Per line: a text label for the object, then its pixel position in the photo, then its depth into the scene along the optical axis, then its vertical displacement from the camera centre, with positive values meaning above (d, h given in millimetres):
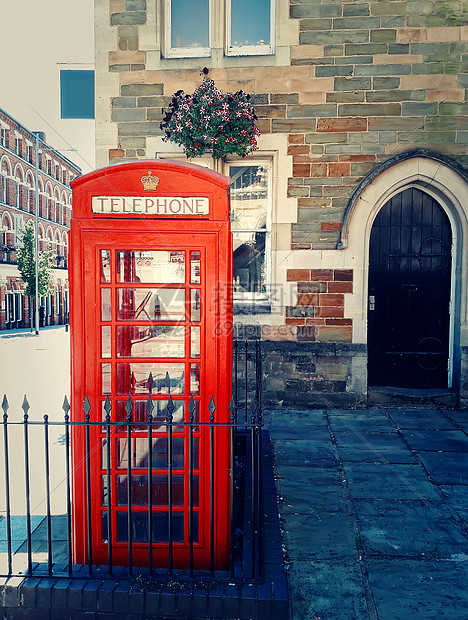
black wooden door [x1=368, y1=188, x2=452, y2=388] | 7430 +12
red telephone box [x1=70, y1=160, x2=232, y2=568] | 3023 -184
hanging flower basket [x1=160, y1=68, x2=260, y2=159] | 6652 +2506
